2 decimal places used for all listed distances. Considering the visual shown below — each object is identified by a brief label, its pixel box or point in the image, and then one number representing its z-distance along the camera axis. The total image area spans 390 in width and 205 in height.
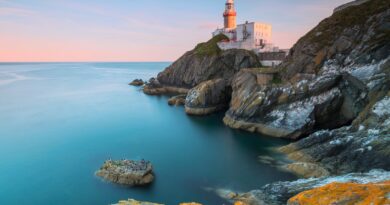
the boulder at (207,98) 48.16
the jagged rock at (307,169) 22.33
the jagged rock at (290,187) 15.20
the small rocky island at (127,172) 22.31
